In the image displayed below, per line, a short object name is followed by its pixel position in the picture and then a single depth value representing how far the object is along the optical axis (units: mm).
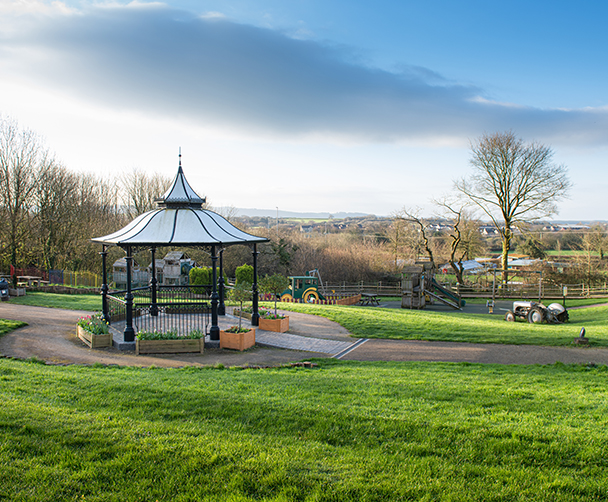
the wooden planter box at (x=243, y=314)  14536
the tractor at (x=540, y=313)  17984
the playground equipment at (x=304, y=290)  25953
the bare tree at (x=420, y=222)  35375
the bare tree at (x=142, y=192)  41125
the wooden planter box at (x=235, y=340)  10695
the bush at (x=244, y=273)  25734
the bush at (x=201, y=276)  25844
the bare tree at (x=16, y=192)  28250
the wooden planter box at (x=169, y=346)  10266
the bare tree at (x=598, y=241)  40219
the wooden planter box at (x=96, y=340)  10757
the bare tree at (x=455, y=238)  34062
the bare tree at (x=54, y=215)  32094
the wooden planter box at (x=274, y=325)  12867
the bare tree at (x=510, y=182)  33688
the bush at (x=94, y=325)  10969
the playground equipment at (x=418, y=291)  26531
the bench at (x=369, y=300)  28159
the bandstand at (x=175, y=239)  11250
